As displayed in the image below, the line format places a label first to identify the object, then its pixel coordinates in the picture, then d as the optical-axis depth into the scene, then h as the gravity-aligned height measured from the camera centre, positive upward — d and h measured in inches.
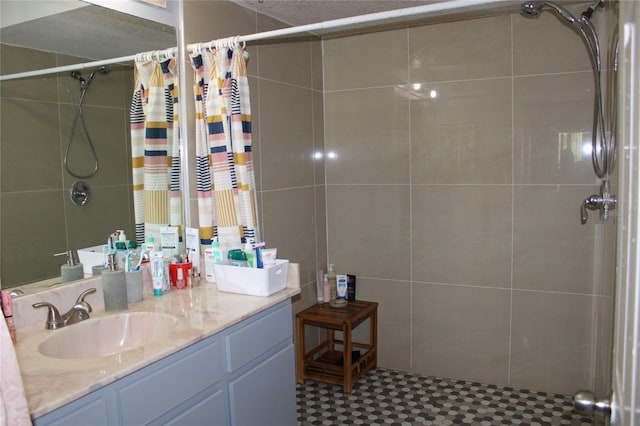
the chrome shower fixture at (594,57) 93.5 +23.0
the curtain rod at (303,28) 67.3 +22.7
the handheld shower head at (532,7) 93.1 +30.7
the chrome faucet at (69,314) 66.7 -17.9
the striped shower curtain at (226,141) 86.4 +6.6
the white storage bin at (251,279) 80.9 -16.3
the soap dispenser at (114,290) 72.4 -15.6
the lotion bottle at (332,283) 132.6 -28.0
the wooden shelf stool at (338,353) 119.3 -43.9
